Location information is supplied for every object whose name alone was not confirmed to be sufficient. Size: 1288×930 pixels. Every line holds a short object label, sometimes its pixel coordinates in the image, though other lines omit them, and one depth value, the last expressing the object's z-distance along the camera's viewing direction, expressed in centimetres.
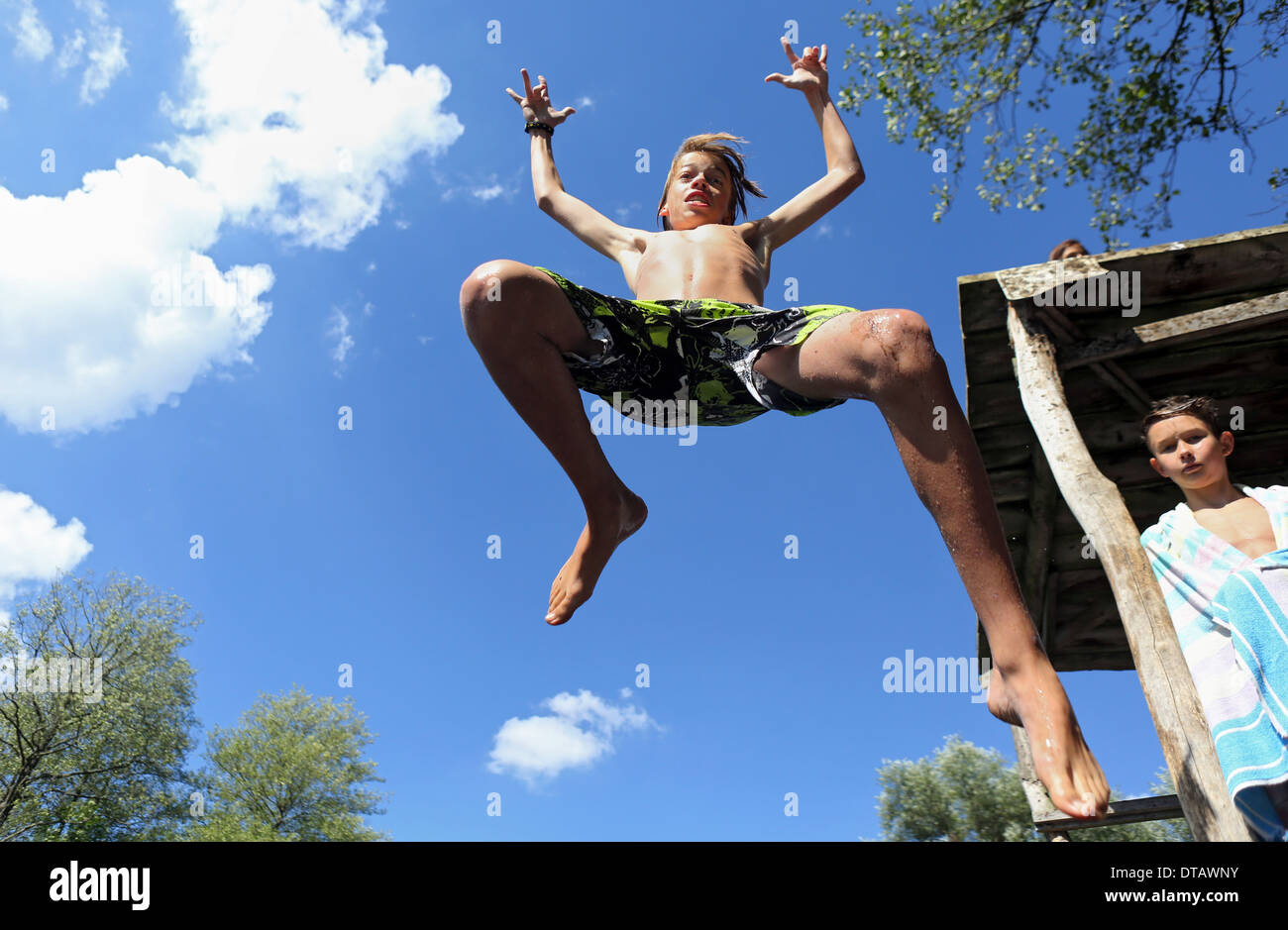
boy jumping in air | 175
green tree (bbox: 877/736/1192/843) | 1534
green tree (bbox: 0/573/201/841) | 1780
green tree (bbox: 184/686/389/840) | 2231
